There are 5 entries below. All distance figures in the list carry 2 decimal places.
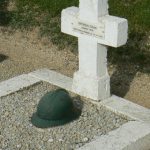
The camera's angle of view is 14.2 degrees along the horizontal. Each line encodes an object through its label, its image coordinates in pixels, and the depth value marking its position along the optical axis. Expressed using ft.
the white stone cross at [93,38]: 19.61
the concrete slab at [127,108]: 19.84
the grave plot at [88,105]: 18.61
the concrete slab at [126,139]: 18.08
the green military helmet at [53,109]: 19.24
